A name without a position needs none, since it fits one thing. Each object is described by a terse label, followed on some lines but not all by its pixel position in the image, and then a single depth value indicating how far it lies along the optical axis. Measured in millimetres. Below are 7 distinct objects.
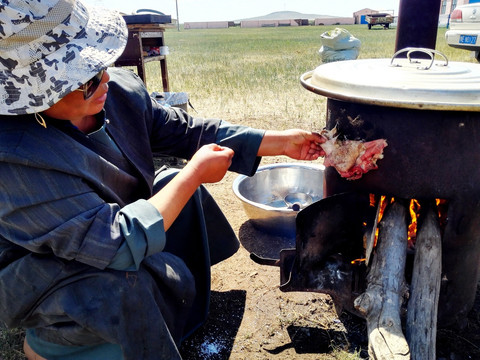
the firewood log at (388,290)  1292
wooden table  5098
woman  1297
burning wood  1351
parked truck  44250
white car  7738
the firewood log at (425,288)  1405
